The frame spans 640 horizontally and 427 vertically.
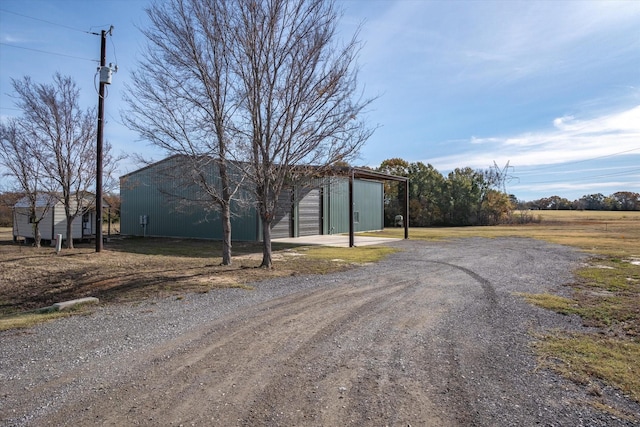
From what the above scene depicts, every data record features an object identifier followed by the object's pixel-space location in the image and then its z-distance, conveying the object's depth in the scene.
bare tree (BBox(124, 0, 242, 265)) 9.54
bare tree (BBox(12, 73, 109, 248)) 12.93
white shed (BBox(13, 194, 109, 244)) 17.28
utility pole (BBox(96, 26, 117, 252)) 12.60
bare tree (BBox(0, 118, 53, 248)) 13.07
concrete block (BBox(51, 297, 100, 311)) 6.37
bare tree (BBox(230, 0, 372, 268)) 9.58
